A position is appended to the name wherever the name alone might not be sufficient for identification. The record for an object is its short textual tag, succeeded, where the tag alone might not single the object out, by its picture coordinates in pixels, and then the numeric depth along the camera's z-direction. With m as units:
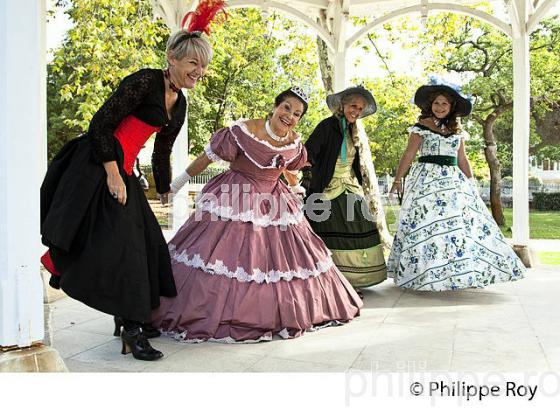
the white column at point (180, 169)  6.07
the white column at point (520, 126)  6.14
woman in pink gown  3.30
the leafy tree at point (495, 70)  17.34
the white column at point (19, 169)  2.36
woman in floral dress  4.46
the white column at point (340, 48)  6.71
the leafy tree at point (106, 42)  8.40
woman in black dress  2.75
